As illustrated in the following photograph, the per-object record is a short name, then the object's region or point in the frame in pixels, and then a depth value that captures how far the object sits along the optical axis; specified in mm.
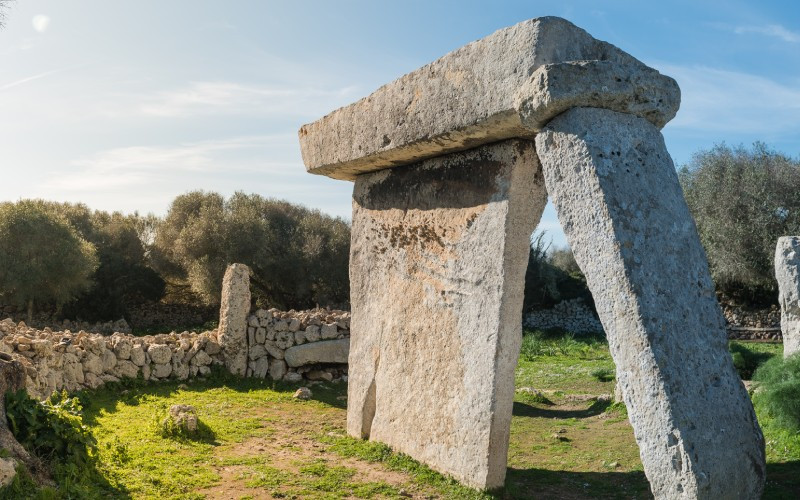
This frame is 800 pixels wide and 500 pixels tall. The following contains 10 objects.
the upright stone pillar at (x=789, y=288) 7629
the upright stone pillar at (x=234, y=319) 10672
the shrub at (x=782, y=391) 5965
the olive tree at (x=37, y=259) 18297
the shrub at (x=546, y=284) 23578
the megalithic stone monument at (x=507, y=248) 3740
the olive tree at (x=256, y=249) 21062
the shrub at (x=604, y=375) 10742
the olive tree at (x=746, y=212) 20172
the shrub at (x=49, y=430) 4949
